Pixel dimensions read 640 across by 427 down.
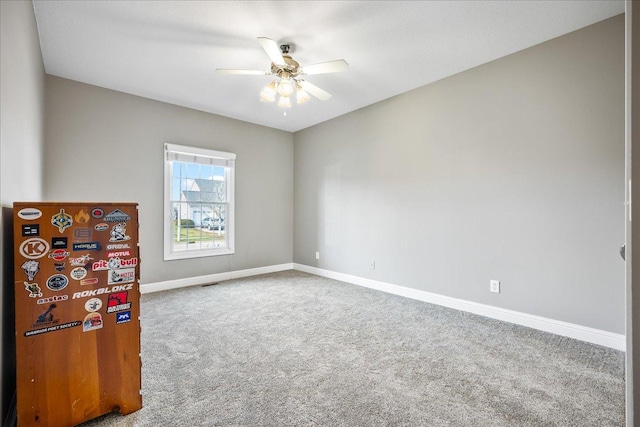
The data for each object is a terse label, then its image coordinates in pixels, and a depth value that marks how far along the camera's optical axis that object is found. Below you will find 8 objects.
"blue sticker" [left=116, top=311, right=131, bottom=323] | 1.65
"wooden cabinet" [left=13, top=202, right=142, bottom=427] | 1.43
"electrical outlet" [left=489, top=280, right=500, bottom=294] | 3.12
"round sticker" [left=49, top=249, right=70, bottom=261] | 1.50
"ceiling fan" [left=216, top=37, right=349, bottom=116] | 2.51
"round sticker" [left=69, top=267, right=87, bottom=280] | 1.55
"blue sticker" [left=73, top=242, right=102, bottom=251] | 1.55
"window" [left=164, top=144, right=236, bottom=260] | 4.33
